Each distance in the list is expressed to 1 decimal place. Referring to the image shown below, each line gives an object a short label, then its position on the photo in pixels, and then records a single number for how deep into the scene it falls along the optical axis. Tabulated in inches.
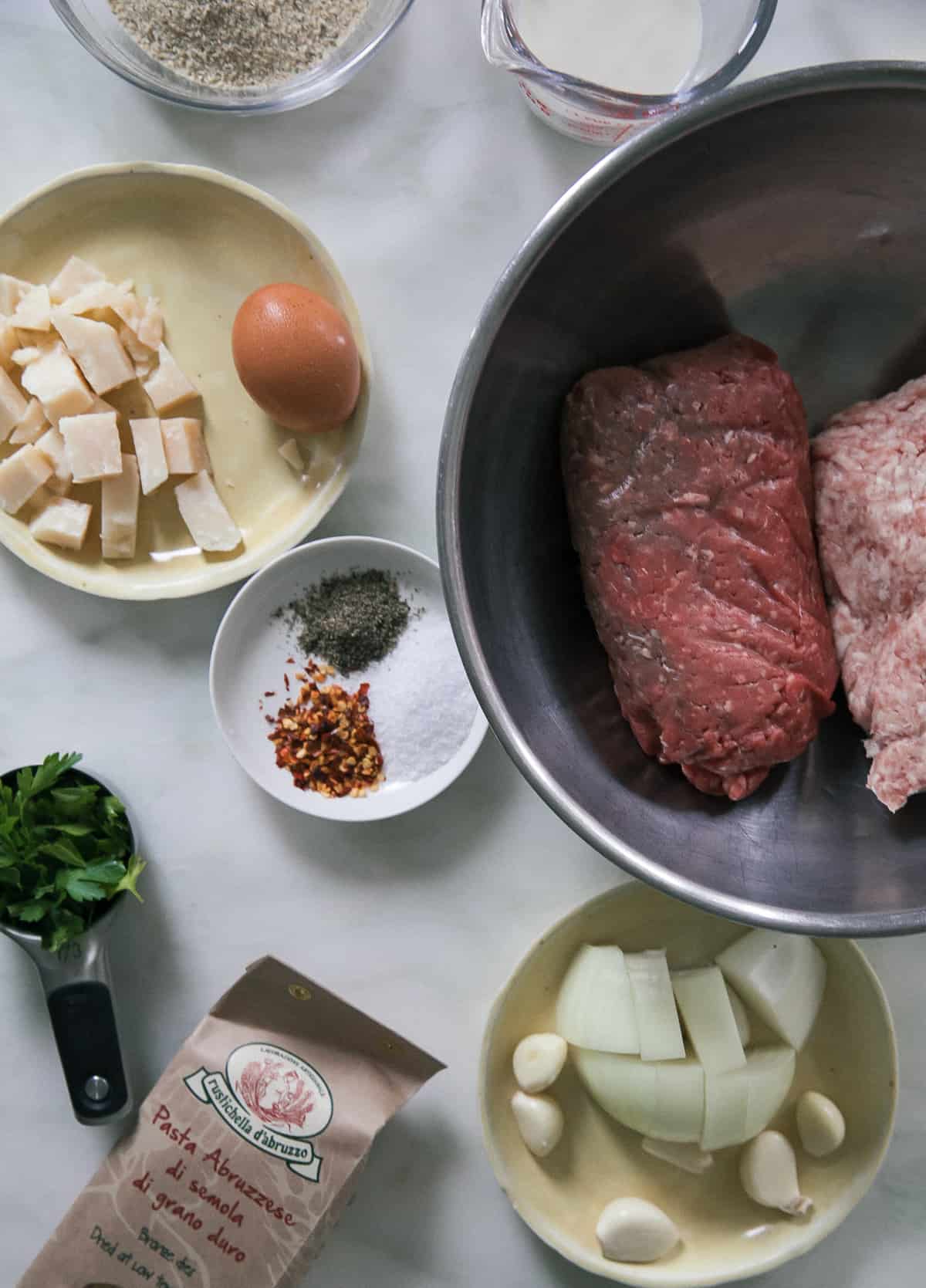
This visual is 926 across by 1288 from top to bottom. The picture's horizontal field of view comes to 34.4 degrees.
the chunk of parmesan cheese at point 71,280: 21.8
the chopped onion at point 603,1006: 22.2
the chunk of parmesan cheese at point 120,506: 21.9
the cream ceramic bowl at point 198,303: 21.8
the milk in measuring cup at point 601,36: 20.9
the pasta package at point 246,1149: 21.7
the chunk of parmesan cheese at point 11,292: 21.7
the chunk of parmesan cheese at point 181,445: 21.8
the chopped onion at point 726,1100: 22.1
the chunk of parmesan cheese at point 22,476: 21.6
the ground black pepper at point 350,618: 22.4
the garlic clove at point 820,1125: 22.4
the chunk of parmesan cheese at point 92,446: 21.5
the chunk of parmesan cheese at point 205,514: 22.1
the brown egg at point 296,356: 20.8
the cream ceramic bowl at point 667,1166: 22.3
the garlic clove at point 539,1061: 22.3
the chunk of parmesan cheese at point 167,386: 21.8
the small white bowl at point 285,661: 22.2
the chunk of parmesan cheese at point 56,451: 21.8
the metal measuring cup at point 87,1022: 22.0
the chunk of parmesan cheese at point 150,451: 21.8
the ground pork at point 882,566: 19.2
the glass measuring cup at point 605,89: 19.9
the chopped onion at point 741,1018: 22.5
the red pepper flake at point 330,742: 22.4
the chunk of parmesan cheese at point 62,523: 21.8
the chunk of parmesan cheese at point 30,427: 21.9
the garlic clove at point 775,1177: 22.3
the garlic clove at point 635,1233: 22.3
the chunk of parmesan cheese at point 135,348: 21.9
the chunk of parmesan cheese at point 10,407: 21.8
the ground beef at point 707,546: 19.3
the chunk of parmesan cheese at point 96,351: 21.5
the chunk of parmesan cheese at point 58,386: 21.5
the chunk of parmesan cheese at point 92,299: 21.6
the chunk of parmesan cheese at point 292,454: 22.1
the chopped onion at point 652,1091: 22.1
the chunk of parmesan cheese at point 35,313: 21.6
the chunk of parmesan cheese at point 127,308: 21.7
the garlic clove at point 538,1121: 22.4
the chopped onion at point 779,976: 22.2
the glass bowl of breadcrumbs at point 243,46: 21.4
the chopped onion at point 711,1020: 22.1
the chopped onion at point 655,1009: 22.1
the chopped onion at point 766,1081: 22.1
